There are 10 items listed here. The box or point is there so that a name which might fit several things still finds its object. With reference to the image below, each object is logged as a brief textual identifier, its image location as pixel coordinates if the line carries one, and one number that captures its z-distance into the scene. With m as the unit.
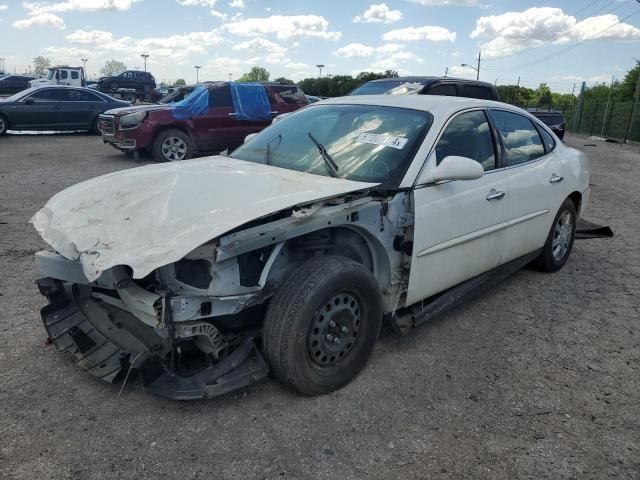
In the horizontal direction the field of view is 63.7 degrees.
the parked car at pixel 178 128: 10.59
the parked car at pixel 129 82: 35.81
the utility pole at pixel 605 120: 25.29
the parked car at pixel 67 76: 29.60
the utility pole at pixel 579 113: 29.47
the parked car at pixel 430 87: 8.62
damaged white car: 2.53
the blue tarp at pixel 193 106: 10.83
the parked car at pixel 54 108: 14.71
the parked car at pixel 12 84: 28.27
